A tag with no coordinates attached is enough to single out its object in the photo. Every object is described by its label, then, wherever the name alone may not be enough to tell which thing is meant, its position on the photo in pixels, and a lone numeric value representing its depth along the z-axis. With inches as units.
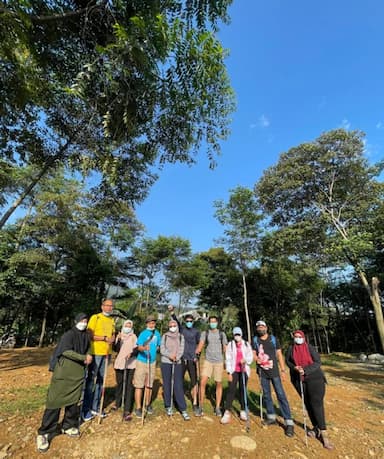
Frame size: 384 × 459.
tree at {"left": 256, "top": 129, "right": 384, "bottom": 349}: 435.2
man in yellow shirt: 144.0
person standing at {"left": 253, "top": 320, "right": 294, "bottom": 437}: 140.1
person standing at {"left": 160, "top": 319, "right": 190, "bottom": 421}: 152.3
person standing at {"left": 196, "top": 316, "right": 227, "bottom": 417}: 159.2
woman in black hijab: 115.9
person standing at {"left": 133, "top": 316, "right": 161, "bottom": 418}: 150.8
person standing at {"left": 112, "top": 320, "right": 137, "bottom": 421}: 152.2
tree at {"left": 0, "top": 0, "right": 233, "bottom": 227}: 136.7
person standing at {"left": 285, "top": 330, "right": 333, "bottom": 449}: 130.8
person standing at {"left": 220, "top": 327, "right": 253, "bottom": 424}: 152.3
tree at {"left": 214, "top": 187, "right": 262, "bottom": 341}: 518.9
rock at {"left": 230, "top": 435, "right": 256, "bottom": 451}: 119.6
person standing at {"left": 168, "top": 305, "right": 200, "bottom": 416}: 166.1
